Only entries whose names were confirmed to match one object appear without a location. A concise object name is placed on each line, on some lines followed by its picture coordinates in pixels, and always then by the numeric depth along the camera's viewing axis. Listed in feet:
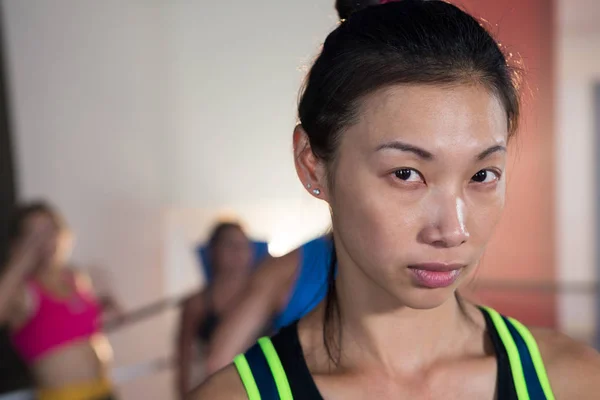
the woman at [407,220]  2.25
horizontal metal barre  11.52
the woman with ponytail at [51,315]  9.03
